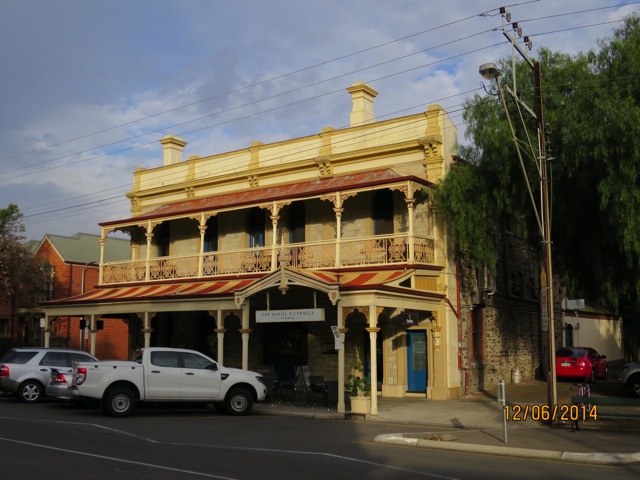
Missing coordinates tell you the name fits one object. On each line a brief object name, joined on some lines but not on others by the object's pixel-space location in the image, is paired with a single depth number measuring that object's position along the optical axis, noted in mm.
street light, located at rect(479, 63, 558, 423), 14617
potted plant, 16812
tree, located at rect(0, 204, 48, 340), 32781
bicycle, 14141
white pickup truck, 15664
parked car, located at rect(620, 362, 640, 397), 20031
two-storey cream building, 20234
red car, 25062
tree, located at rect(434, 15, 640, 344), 16859
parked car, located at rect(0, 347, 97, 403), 19094
